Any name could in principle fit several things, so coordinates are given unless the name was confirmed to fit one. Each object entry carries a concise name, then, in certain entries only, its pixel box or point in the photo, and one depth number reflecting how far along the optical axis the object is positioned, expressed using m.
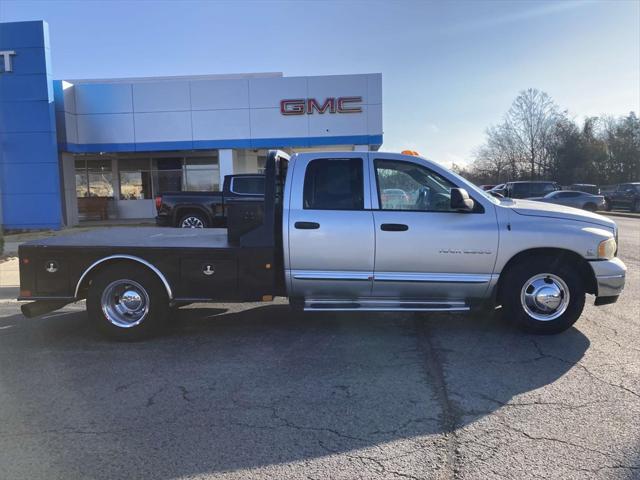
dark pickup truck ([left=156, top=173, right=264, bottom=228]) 13.54
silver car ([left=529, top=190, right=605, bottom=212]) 24.59
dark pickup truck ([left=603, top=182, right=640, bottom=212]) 29.59
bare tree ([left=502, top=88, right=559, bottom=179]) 62.96
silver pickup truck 5.41
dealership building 18.38
